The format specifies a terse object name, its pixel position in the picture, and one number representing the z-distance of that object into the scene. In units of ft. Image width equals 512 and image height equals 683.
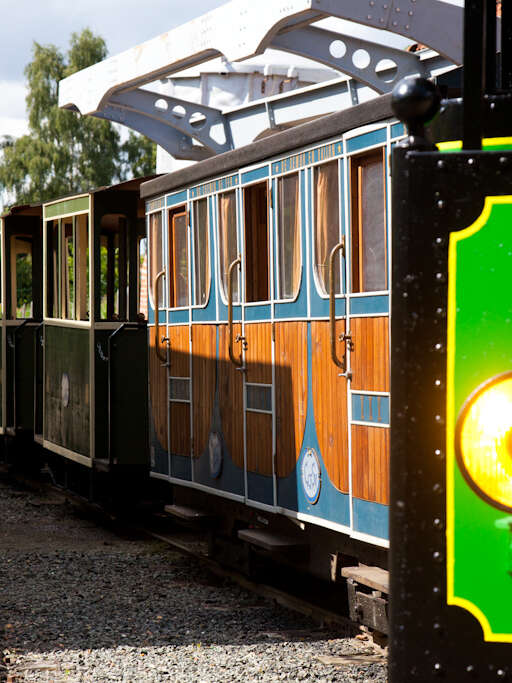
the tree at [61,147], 152.66
